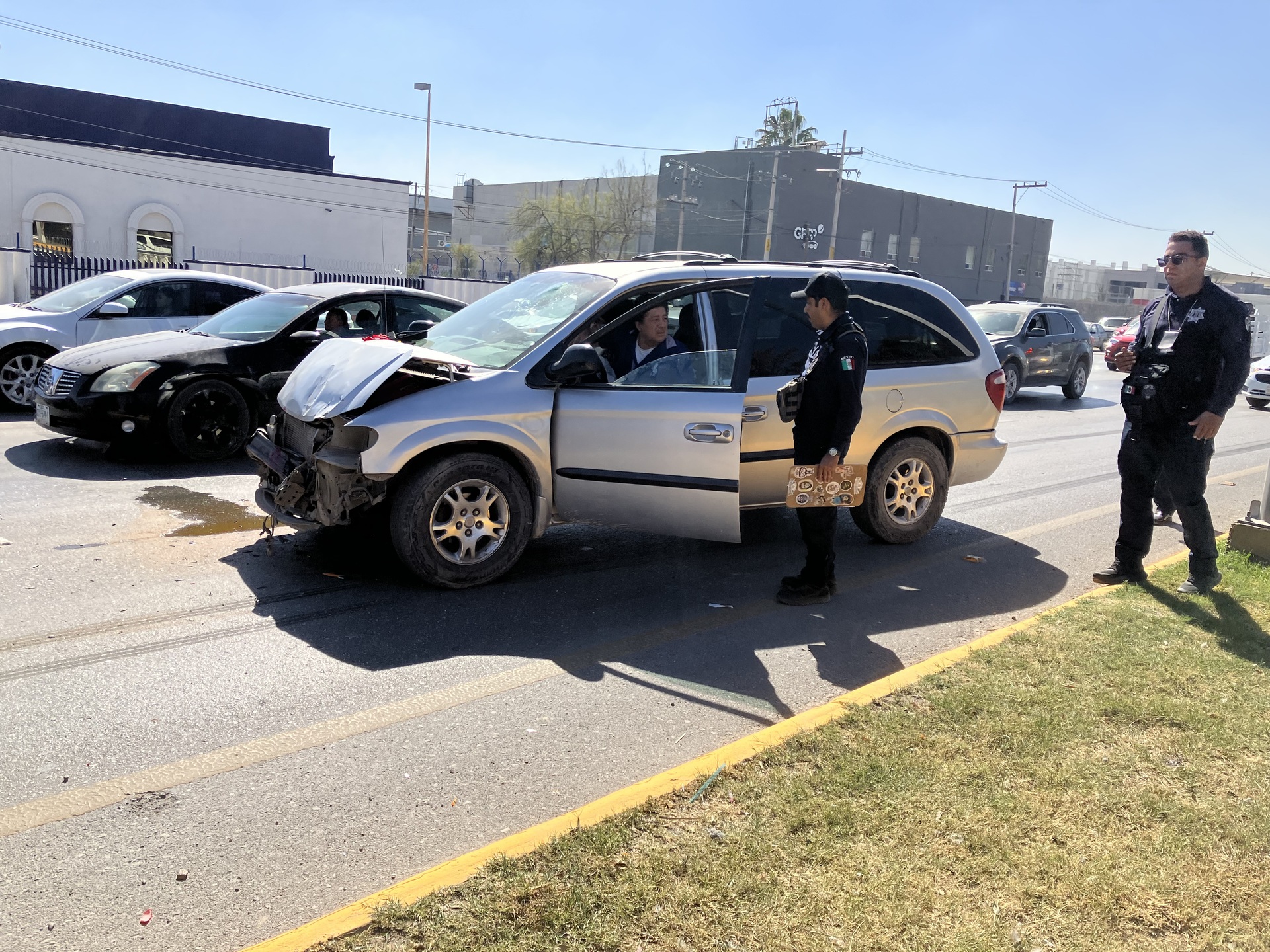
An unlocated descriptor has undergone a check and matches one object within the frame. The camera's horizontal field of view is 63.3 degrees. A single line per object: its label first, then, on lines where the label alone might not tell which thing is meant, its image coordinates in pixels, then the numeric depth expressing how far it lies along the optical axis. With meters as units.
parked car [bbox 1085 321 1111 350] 46.22
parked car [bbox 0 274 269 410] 10.76
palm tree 73.81
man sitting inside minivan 6.01
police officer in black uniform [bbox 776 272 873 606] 5.38
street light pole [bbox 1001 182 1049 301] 65.56
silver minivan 5.48
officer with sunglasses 5.72
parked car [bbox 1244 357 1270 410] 21.36
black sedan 8.48
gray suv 18.83
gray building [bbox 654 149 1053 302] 58.34
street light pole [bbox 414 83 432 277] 47.91
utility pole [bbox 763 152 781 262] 55.65
